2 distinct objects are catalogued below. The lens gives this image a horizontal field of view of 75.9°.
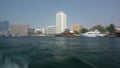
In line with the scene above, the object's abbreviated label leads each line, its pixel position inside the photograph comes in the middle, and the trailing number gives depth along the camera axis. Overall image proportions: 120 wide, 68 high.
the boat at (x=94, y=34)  41.80
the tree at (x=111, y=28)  45.73
